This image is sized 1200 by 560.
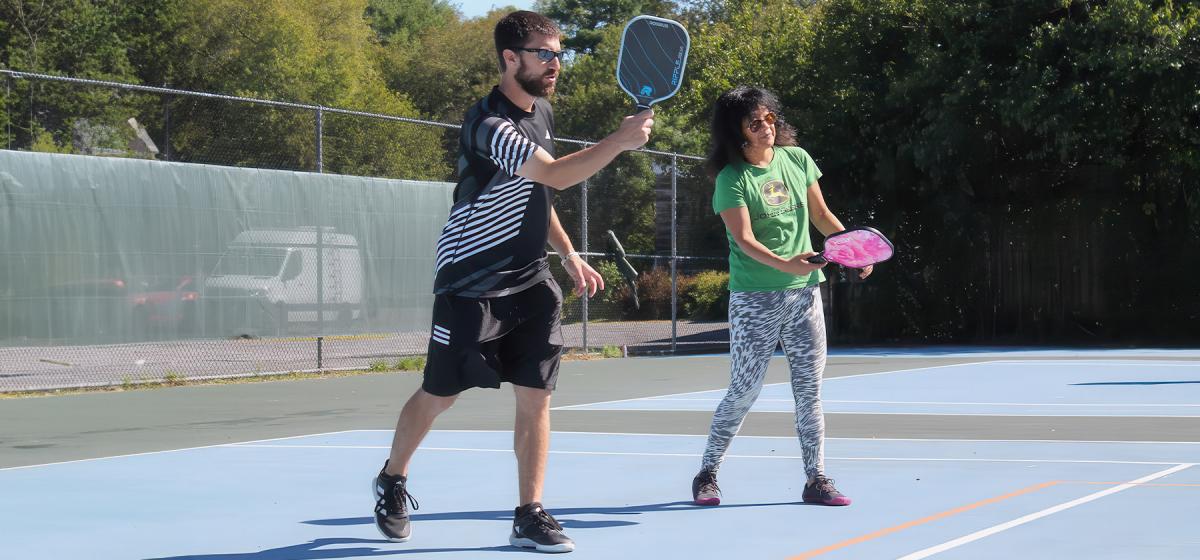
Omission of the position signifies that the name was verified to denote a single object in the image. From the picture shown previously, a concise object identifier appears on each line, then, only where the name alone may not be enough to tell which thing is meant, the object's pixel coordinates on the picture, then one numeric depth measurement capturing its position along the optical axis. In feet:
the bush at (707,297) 74.69
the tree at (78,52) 98.17
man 15.70
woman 19.16
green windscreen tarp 40.06
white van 45.27
